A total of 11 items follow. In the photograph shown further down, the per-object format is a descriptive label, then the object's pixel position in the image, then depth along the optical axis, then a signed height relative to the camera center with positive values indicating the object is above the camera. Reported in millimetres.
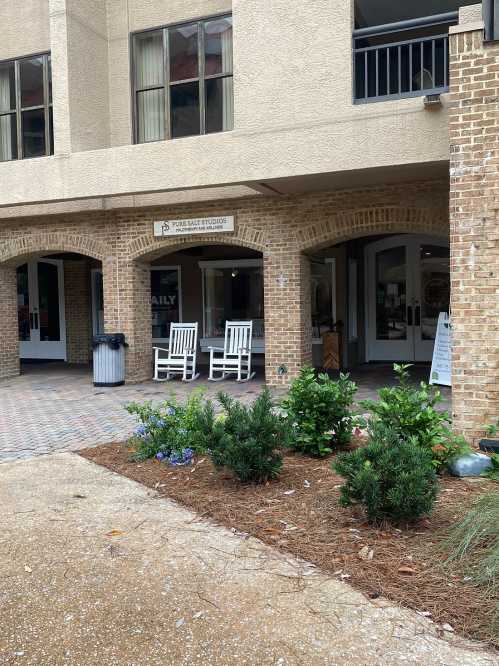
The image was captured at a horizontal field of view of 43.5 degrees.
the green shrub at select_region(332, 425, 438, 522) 3697 -1018
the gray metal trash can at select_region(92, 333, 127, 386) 11367 -775
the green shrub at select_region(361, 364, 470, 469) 4734 -841
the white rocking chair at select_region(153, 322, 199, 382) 12211 -809
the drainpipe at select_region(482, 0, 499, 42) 5781 +2698
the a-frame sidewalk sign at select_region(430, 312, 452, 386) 9594 -667
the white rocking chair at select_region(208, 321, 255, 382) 12094 -710
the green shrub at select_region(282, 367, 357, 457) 5441 -889
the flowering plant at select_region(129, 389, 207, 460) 5777 -1101
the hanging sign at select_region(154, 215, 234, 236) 10703 +1546
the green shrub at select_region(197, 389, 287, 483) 4684 -971
